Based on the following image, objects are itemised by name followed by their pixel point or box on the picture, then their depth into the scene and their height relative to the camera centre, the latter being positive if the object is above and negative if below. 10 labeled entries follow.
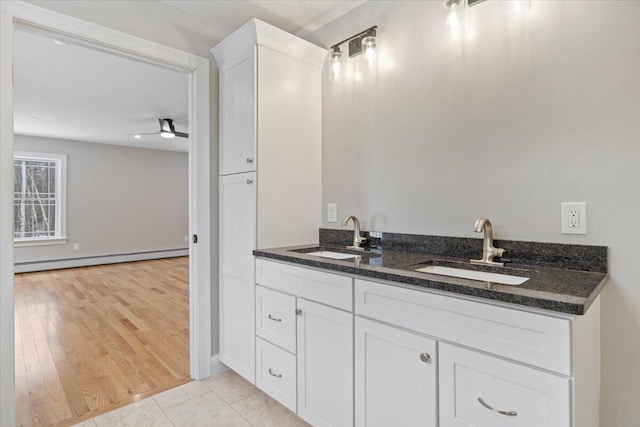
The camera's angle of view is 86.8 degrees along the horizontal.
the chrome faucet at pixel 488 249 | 1.45 -0.16
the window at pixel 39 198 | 5.74 +0.28
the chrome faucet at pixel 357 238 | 1.97 -0.15
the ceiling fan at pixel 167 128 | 4.73 +1.21
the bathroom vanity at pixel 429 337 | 0.91 -0.43
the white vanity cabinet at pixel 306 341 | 1.45 -0.61
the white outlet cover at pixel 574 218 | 1.28 -0.02
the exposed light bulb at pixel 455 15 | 1.56 +0.92
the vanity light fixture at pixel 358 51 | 1.95 +0.97
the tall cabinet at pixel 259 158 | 1.96 +0.34
